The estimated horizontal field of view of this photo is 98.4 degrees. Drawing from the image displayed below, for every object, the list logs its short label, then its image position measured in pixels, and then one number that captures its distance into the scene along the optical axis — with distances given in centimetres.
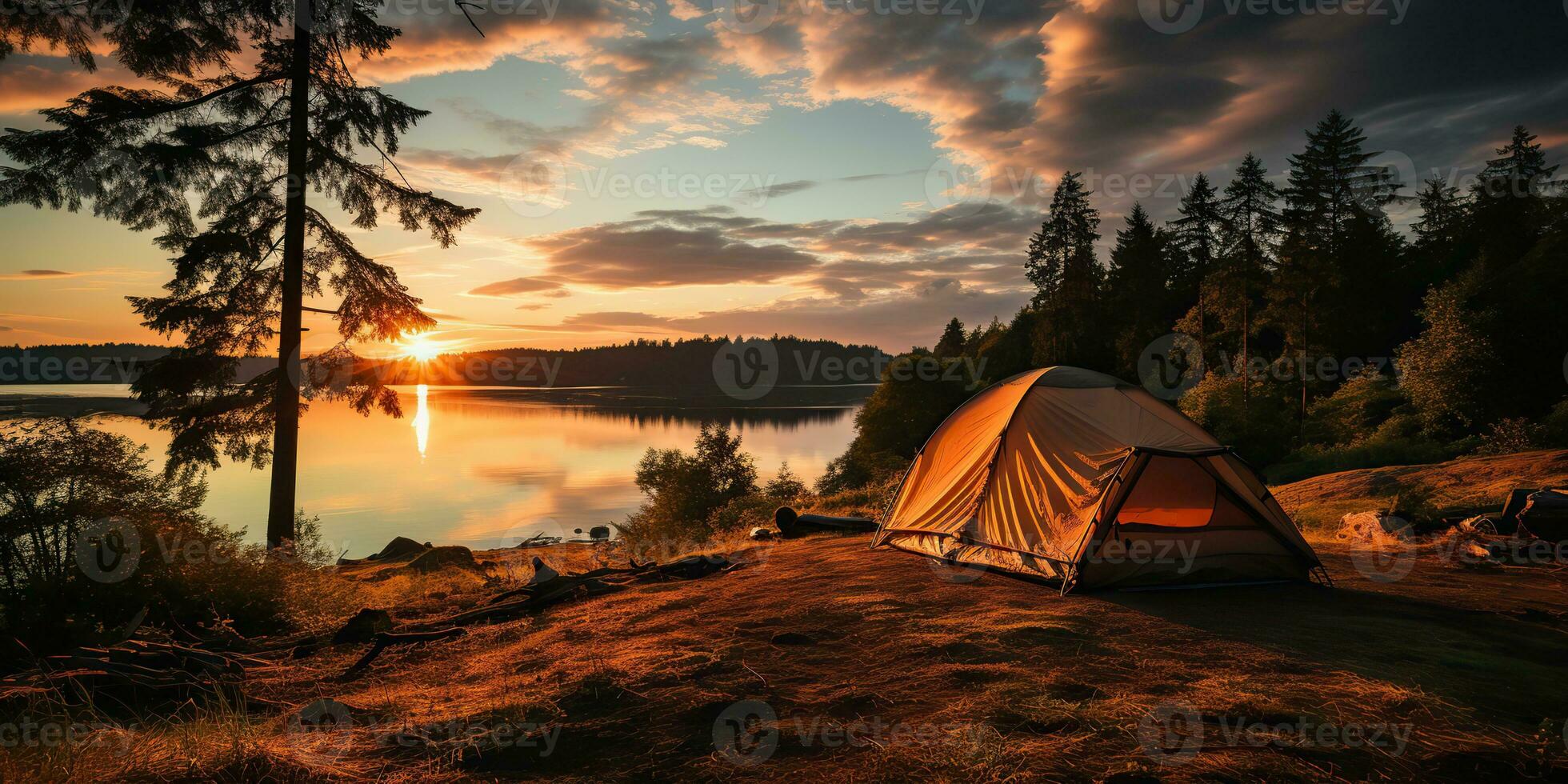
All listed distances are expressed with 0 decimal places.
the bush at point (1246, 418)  3053
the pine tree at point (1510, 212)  3794
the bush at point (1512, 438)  1928
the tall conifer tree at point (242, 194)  1111
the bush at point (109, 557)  677
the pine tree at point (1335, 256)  3272
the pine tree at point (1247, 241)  3503
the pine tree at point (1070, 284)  4809
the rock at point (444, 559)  1345
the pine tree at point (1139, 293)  4888
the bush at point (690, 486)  3509
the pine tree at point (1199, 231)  4928
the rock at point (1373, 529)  1074
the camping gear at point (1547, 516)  945
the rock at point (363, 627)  702
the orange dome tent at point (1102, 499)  784
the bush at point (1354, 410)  3020
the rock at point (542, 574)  881
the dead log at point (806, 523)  1338
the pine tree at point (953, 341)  8119
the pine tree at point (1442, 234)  4388
